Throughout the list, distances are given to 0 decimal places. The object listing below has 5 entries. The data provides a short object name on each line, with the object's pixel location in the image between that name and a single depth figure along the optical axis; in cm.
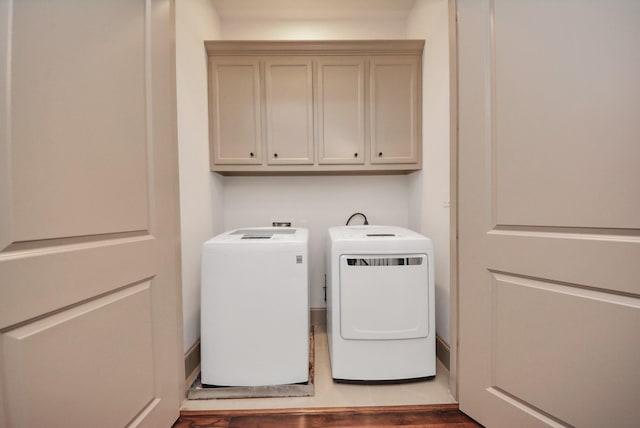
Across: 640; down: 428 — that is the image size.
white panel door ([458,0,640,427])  85
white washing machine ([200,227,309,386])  142
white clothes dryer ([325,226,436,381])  146
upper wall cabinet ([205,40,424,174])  199
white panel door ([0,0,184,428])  64
